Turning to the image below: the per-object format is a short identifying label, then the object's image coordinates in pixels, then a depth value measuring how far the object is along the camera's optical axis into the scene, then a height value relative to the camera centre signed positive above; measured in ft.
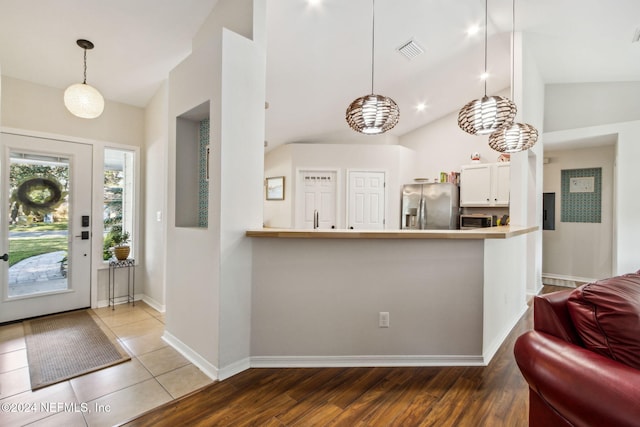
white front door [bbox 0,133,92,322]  10.21 -0.60
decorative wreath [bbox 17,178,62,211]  10.48 +0.60
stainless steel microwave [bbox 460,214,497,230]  16.77 -0.45
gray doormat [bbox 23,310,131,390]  7.24 -3.93
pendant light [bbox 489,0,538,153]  9.94 +2.56
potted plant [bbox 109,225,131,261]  12.00 -1.34
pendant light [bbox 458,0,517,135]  7.54 +2.56
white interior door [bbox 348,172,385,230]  19.17 +0.78
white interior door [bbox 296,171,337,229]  19.11 +0.80
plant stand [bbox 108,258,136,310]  12.08 -2.93
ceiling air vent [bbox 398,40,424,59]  11.66 +6.57
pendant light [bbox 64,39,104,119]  8.87 +3.33
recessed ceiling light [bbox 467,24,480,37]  11.76 +7.34
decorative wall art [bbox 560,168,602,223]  16.47 +1.07
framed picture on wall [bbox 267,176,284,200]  19.45 +1.58
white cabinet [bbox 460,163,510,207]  16.03 +1.59
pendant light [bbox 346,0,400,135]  7.56 +2.55
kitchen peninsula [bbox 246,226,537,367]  7.52 -2.21
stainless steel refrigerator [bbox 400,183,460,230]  17.40 +0.39
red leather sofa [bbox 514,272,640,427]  3.03 -1.67
